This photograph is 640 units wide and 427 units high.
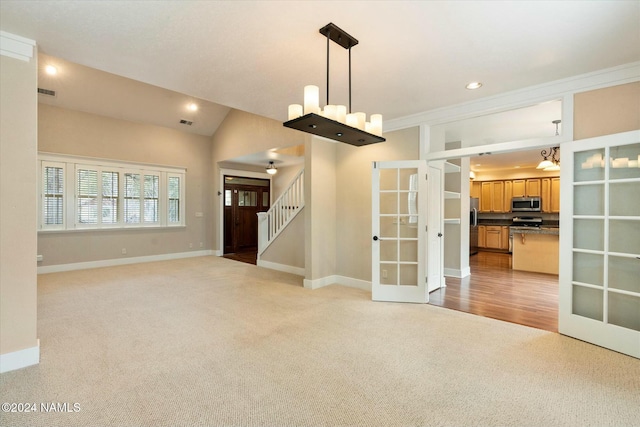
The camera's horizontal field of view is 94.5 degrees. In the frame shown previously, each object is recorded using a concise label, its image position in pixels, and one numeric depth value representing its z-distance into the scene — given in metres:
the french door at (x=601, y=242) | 2.76
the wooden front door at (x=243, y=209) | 9.05
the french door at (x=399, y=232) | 4.27
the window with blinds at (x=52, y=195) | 6.02
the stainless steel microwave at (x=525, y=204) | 8.86
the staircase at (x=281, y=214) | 6.34
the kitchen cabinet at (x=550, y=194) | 8.70
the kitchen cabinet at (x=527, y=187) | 9.00
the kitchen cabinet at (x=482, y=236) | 9.52
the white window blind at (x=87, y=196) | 6.45
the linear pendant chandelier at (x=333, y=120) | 2.29
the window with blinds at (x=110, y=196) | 6.81
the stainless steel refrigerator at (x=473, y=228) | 8.85
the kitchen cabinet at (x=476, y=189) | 10.15
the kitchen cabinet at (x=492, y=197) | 9.70
